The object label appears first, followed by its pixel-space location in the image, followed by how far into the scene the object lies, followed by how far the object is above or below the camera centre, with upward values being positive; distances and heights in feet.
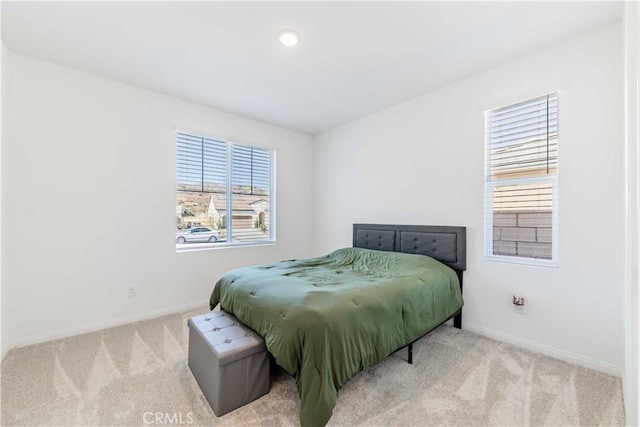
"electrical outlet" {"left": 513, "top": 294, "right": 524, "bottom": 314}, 8.19 -2.71
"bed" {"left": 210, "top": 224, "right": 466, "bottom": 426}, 4.98 -2.13
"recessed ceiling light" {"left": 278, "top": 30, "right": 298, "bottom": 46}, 7.05 +4.67
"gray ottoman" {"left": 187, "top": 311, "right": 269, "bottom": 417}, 5.33 -3.20
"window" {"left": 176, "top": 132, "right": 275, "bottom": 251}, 11.50 +0.86
